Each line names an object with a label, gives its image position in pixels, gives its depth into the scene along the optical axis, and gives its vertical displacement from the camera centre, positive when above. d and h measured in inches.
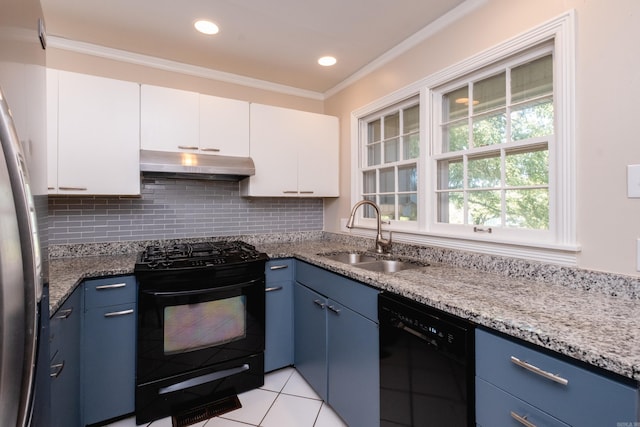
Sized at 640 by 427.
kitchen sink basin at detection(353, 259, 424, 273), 81.6 -14.0
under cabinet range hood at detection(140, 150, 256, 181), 82.7 +14.3
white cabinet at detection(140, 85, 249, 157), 85.9 +27.4
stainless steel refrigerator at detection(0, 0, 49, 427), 18.9 -1.3
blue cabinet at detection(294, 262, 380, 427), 61.1 -29.9
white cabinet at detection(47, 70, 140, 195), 75.3 +20.7
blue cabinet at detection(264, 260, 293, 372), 89.3 -29.9
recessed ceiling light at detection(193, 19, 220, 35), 77.3 +48.4
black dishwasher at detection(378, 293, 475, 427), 43.0 -24.1
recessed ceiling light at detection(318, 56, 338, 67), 96.8 +49.1
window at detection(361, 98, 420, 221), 90.5 +16.7
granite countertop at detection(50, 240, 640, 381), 31.5 -13.1
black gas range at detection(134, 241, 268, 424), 72.1 -29.0
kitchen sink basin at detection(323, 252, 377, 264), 94.5 -13.6
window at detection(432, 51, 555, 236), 60.9 +14.8
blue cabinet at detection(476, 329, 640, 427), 29.5 -19.2
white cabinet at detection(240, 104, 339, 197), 102.4 +21.3
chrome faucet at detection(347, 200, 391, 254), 90.7 -8.8
